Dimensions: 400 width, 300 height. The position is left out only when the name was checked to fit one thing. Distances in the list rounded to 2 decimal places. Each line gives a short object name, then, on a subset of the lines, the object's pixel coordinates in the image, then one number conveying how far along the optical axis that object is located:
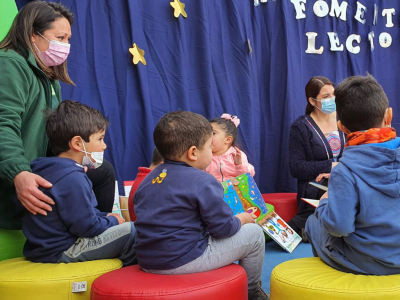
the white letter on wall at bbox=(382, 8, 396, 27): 4.55
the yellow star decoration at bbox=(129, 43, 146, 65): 3.27
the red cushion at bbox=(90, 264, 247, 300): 1.63
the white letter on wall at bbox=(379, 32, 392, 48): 4.56
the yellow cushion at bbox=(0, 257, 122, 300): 1.80
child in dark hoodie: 2.00
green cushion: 2.21
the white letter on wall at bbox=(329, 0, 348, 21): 4.34
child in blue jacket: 1.68
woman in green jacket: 1.99
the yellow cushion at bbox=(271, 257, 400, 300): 1.57
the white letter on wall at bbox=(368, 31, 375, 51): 4.44
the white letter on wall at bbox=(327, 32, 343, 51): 4.33
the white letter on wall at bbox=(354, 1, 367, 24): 4.45
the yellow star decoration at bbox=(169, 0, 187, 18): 3.45
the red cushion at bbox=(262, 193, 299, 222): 3.52
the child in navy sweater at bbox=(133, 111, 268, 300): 1.83
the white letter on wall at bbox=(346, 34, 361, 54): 4.41
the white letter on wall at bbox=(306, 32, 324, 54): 4.27
